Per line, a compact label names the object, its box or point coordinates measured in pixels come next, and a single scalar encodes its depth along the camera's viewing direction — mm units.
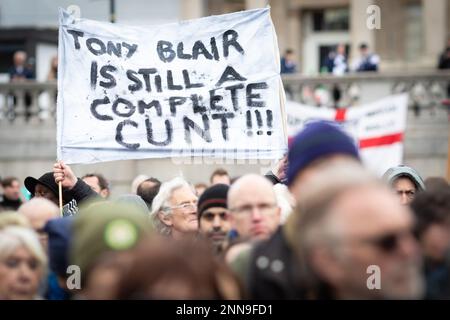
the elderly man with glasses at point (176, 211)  13434
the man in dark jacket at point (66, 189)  14160
